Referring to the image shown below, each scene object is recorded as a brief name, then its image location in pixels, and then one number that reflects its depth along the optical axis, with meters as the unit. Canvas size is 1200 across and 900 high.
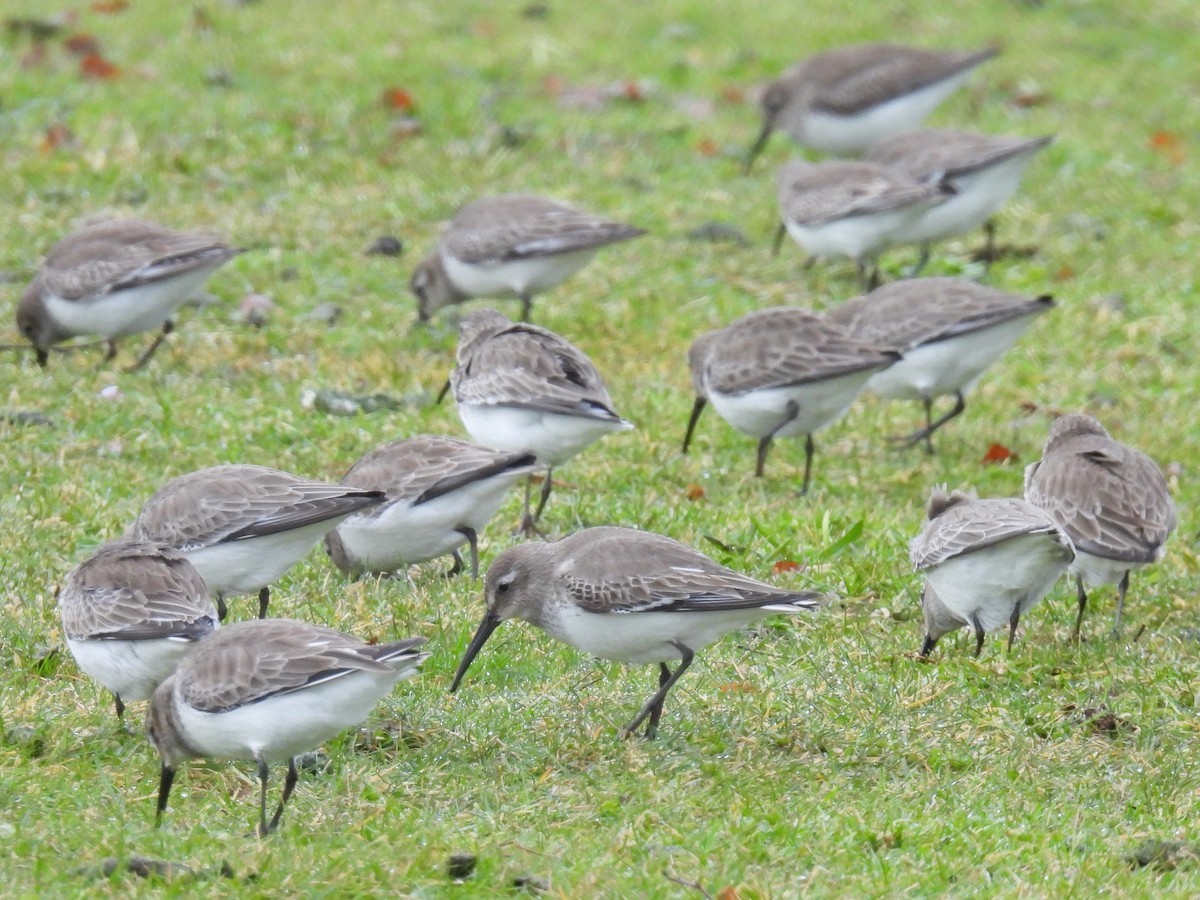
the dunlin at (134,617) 12.32
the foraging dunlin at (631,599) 12.68
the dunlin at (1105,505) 14.91
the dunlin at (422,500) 15.32
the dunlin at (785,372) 18.62
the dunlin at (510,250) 22.48
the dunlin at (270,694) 11.05
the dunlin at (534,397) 17.02
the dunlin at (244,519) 13.94
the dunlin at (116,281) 21.05
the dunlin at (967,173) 25.05
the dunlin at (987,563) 14.09
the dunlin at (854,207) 24.16
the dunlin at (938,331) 19.91
